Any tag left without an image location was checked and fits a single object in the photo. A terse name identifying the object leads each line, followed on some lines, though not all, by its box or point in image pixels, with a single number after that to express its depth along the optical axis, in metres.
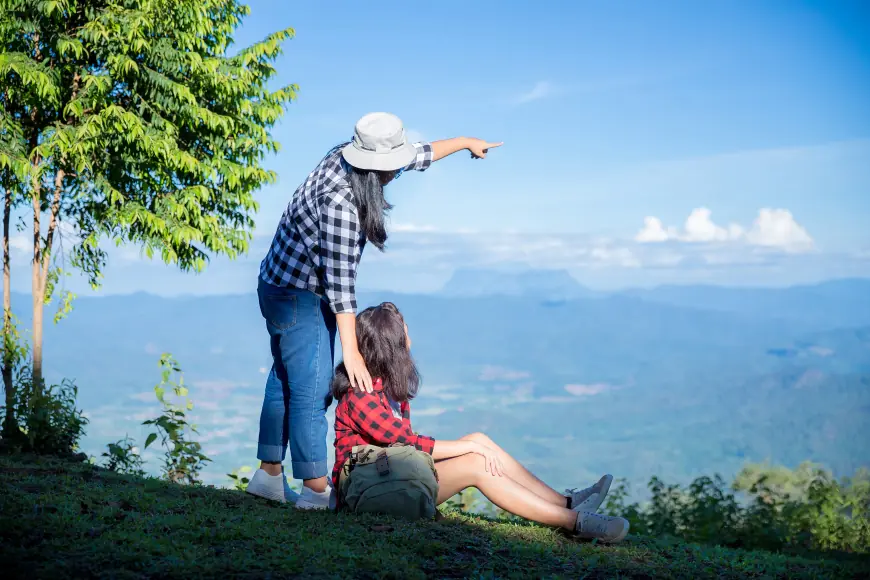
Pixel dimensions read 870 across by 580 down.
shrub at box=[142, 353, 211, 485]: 6.20
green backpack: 3.75
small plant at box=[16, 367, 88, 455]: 6.28
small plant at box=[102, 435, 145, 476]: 6.05
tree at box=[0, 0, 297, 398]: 7.21
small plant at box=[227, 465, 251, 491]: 6.07
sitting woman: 3.81
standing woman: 3.65
